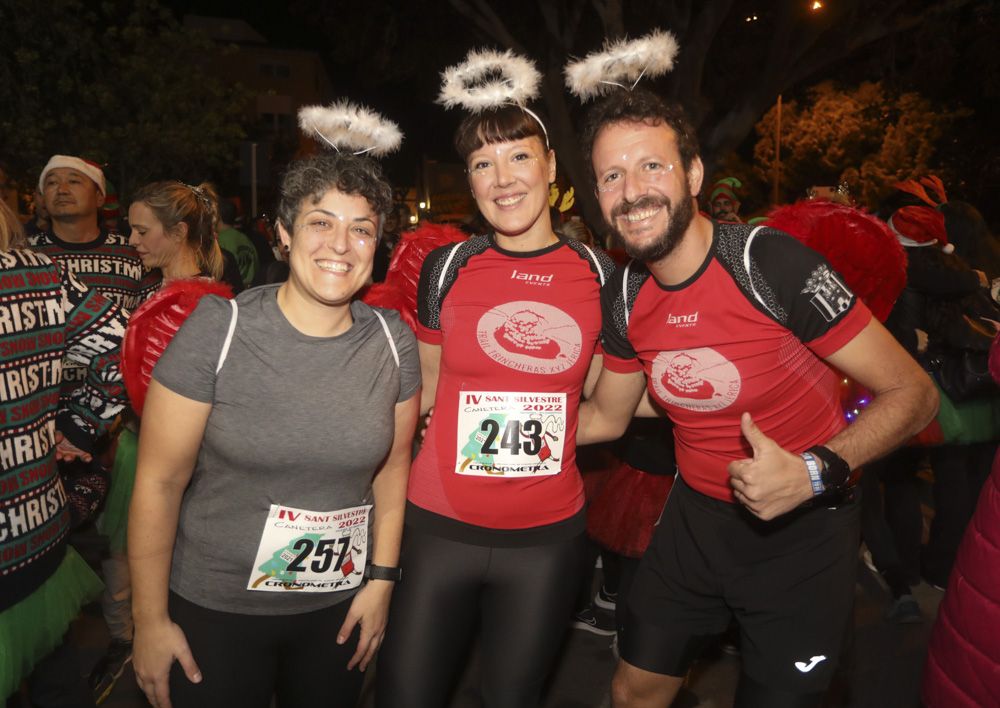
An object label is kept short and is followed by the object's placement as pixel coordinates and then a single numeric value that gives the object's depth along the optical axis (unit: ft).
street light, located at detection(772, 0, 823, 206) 93.29
